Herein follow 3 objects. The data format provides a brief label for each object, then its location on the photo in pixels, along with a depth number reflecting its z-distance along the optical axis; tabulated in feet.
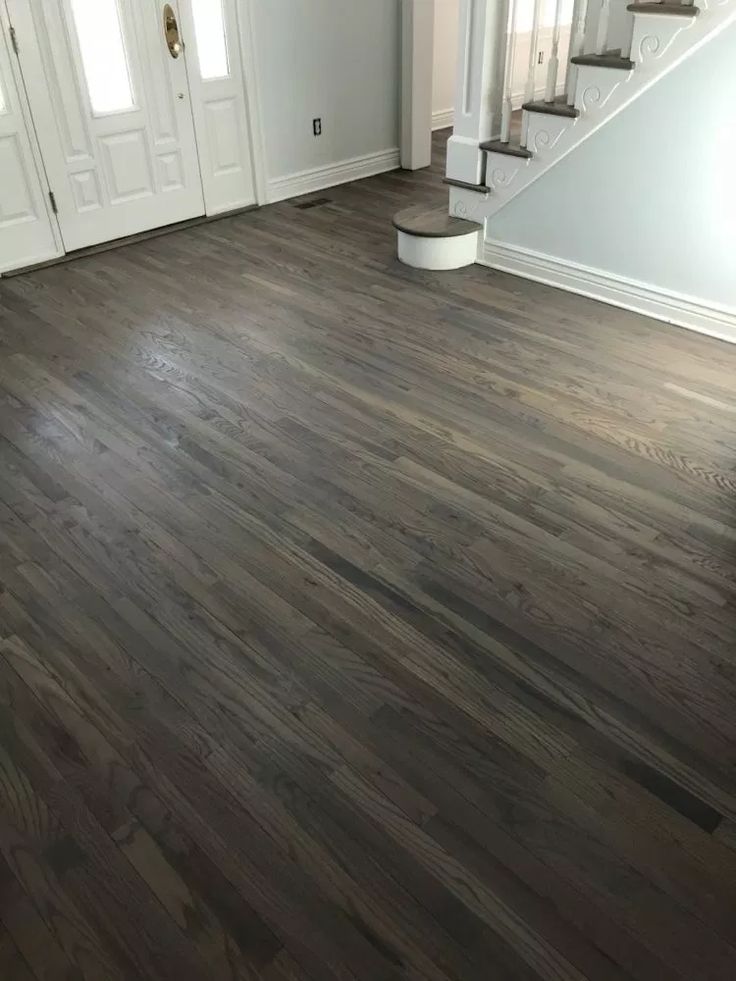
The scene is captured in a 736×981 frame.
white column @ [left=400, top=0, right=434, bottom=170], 17.39
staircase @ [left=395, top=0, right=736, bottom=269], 10.44
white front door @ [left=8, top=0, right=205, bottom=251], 13.41
